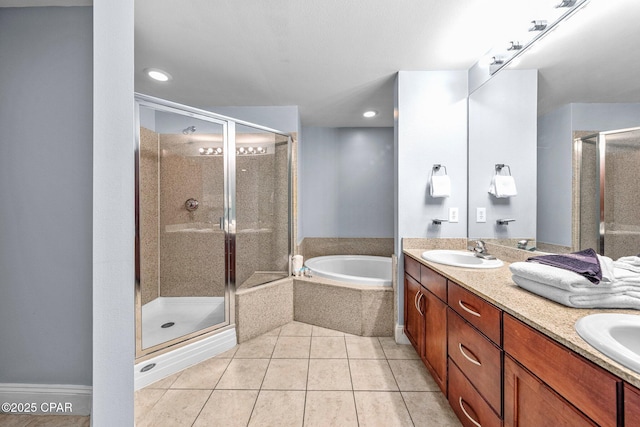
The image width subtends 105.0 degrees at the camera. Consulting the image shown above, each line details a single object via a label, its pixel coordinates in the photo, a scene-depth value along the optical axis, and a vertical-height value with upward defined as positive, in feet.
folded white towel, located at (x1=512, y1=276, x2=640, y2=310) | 2.67 -0.97
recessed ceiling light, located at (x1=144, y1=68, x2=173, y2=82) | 6.81 +3.92
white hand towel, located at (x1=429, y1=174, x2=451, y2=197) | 6.57 +0.67
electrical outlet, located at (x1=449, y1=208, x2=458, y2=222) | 6.88 -0.10
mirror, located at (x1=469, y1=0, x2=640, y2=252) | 3.30 +1.75
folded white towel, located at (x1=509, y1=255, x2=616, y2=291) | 2.72 -0.78
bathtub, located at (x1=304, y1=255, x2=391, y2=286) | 10.49 -2.34
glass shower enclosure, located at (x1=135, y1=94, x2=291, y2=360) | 6.68 -0.21
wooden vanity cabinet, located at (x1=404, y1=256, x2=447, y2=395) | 4.63 -2.35
